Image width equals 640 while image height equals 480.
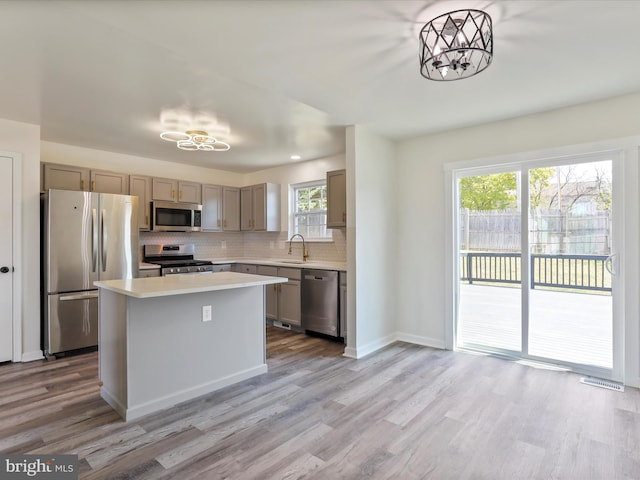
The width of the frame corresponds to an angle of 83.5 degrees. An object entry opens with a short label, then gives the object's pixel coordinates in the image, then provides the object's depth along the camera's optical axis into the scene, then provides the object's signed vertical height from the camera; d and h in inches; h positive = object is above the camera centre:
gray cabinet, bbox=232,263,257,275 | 211.9 -17.3
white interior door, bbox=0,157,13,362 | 140.3 -7.2
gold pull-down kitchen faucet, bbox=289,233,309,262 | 216.5 -8.4
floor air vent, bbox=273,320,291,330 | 197.1 -48.0
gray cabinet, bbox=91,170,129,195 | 177.0 +29.6
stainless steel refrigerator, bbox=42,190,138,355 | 148.4 -7.7
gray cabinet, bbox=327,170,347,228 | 173.5 +19.6
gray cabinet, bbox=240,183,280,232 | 226.7 +20.7
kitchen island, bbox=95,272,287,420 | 99.2 -30.5
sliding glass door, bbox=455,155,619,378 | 125.8 -9.3
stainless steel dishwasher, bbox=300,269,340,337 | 169.2 -30.5
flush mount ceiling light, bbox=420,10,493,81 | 73.9 +43.3
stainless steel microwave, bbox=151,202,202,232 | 199.5 +13.3
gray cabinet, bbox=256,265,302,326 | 186.7 -31.1
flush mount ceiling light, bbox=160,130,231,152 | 152.4 +43.9
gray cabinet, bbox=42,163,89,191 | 161.3 +29.4
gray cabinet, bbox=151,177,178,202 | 200.4 +28.9
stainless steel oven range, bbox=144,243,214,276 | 192.7 -11.6
